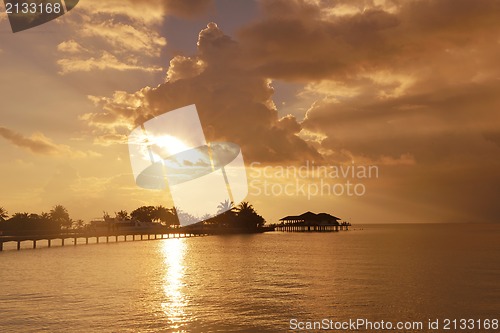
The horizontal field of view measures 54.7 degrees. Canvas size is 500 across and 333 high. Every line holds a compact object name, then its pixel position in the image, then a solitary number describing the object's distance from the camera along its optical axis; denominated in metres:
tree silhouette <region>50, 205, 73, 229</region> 181.41
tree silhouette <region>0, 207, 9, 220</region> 159.88
